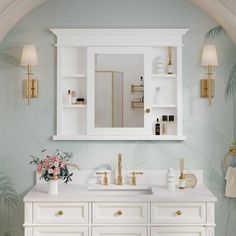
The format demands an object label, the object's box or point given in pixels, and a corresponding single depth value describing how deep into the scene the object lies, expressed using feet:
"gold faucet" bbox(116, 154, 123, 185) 14.49
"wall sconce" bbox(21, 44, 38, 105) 14.42
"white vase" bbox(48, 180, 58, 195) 13.34
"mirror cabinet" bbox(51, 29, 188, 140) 14.60
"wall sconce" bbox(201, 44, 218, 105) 14.37
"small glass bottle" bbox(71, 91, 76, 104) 14.74
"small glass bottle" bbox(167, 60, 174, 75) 14.71
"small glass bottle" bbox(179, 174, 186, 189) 13.94
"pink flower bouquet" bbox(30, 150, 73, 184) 13.42
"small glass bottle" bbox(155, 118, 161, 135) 14.69
